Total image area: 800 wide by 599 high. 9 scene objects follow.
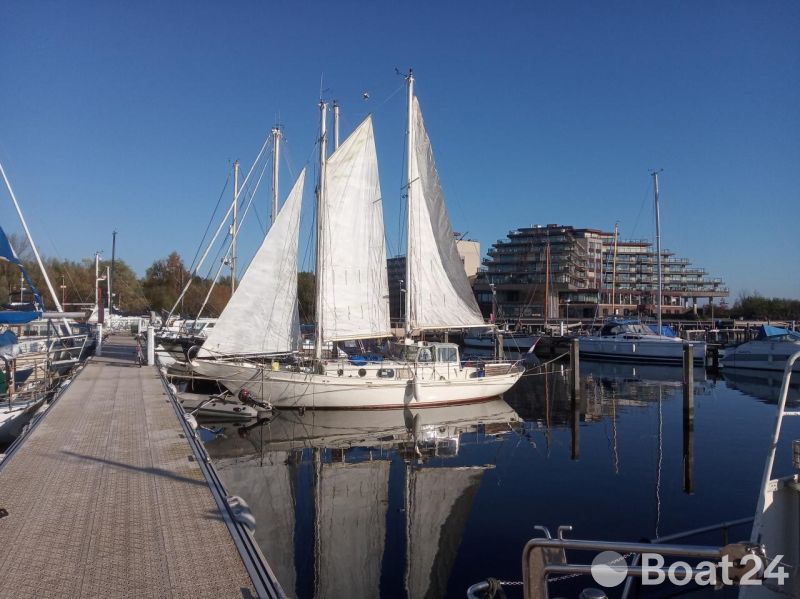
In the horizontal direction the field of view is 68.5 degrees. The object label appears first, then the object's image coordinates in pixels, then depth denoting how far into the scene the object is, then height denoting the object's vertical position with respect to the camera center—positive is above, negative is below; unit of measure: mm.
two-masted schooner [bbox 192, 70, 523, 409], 23875 +438
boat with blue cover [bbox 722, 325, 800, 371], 43031 -2502
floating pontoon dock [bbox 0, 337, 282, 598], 5766 -2485
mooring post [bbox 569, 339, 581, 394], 27355 -2224
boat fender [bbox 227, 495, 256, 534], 7277 -2450
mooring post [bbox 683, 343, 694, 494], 16026 -3643
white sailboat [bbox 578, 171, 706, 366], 48844 -2390
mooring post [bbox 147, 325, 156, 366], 26227 -1380
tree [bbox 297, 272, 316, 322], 75662 +4206
